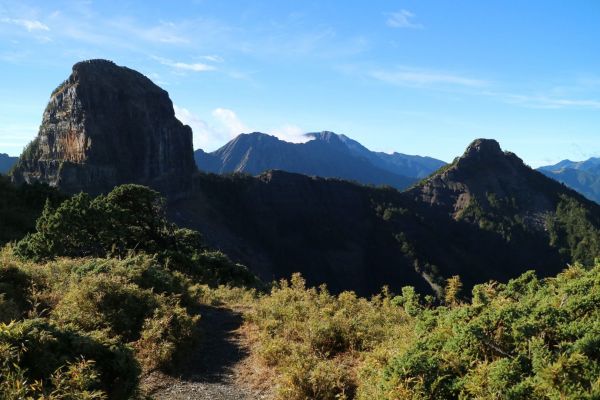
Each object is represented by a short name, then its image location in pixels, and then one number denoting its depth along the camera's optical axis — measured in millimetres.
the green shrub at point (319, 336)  9695
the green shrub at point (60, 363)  6938
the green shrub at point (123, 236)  23125
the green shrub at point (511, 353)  6762
